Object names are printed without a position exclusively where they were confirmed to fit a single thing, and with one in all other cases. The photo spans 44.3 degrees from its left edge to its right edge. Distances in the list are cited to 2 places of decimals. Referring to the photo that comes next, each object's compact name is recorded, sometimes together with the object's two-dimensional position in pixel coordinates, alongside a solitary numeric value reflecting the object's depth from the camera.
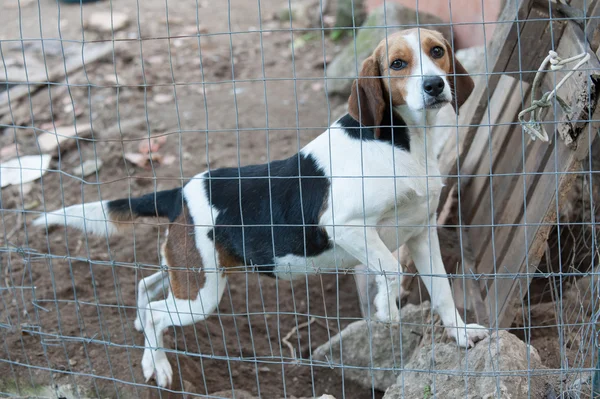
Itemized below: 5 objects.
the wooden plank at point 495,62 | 4.05
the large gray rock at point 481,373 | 3.27
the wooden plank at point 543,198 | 3.51
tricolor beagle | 3.64
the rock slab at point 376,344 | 4.35
